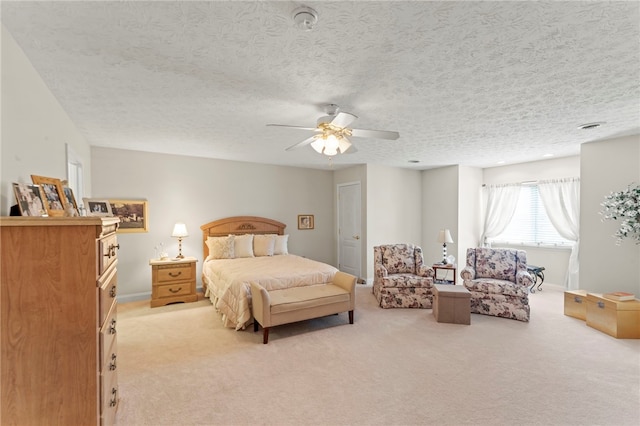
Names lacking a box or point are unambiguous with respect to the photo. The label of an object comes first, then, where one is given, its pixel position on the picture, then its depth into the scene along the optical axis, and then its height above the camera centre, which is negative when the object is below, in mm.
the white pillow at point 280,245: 5793 -704
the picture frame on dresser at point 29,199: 1594 +61
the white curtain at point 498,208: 6203 +66
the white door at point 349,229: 6449 -425
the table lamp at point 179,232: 4981 -378
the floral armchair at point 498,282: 4102 -1073
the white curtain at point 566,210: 5324 +21
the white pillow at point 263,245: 5574 -677
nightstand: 4660 -1182
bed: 3799 -896
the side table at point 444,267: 5216 -1033
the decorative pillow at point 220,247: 5230 -678
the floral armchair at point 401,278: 4633 -1103
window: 5777 -305
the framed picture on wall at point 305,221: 6703 -248
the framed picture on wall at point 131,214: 4797 -68
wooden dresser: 1316 -530
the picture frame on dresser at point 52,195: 1826 +101
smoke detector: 1508 +1039
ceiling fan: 2717 +763
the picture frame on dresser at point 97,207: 2518 +27
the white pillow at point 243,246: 5363 -670
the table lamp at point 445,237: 5450 -499
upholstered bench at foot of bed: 3393 -1153
